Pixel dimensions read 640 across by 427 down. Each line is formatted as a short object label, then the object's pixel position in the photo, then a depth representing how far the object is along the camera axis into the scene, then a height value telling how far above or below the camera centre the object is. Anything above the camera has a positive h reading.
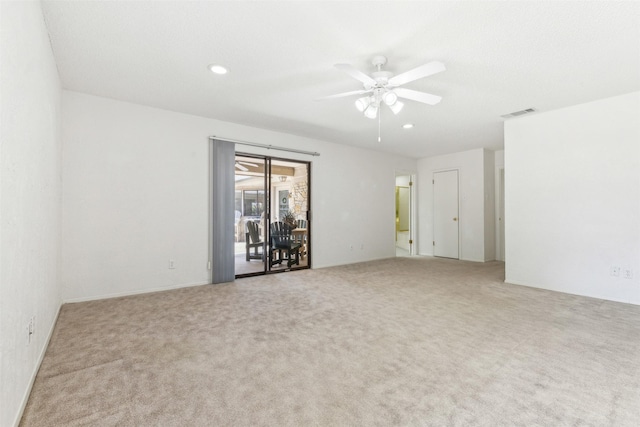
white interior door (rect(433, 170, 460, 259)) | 6.80 +0.01
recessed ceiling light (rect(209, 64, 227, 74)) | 2.84 +1.46
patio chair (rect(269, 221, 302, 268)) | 5.34 -0.50
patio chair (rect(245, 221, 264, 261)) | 5.30 -0.48
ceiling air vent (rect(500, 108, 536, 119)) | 3.97 +1.42
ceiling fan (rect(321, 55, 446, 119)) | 2.35 +1.16
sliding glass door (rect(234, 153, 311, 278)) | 5.00 +0.02
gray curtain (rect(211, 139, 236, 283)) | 4.38 +0.09
